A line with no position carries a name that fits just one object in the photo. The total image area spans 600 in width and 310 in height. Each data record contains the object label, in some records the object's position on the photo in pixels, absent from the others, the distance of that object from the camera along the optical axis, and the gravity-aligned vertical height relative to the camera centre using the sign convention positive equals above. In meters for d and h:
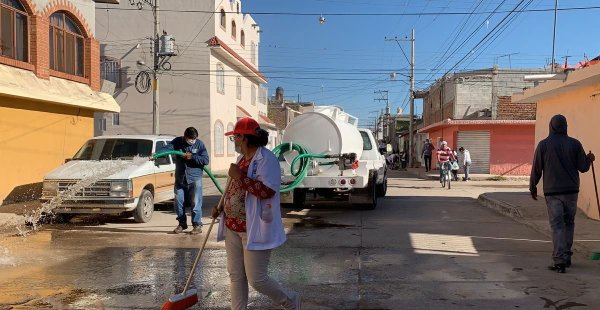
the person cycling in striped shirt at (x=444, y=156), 19.31 -0.64
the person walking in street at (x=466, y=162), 23.19 -1.03
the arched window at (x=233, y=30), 33.30 +7.00
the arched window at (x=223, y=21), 30.48 +6.92
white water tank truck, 11.41 -0.54
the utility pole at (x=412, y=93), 41.06 +3.73
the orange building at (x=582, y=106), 10.57 +0.78
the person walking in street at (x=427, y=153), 27.58 -0.75
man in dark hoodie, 6.46 -0.55
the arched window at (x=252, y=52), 39.23 +6.54
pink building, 27.02 -0.24
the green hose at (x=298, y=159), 10.98 -0.48
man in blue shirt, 8.91 -0.67
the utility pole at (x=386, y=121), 93.05 +3.34
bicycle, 19.50 -1.26
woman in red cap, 4.05 -0.63
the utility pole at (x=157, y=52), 21.50 +3.90
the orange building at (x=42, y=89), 13.20 +1.33
